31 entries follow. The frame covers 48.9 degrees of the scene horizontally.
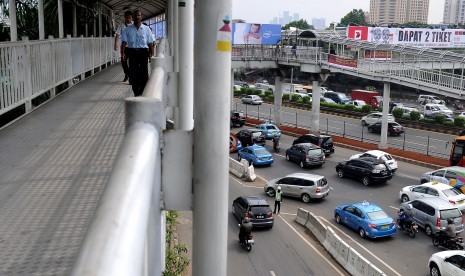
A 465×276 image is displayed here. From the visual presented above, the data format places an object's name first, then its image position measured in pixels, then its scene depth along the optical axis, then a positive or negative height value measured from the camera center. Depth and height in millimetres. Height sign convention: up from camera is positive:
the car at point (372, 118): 39925 -4838
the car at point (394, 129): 36712 -5142
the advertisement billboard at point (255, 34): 40375 +1592
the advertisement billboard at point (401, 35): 50188 +2094
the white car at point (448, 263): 14086 -5675
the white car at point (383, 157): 26234 -5198
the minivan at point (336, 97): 52962 -4310
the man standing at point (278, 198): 20656 -5729
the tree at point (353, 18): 113912 +8600
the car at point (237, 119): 41094 -5197
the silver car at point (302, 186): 22062 -5731
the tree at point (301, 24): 105425 +6317
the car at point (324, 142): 30969 -5245
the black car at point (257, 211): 18562 -5715
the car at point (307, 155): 27850 -5439
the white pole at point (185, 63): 6918 -158
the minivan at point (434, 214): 18016 -5576
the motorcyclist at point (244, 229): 16391 -5604
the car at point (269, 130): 34969 -5201
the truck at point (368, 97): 53469 -4328
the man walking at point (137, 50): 7590 +23
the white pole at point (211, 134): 2625 -411
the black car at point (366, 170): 24427 -5507
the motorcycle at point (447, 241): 16797 -6026
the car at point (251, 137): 33438 -5426
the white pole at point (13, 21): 8439 +457
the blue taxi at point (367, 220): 17828 -5790
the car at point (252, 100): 53812 -4800
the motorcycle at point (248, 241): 16719 -6050
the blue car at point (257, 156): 28375 -5627
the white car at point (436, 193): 20500 -5504
